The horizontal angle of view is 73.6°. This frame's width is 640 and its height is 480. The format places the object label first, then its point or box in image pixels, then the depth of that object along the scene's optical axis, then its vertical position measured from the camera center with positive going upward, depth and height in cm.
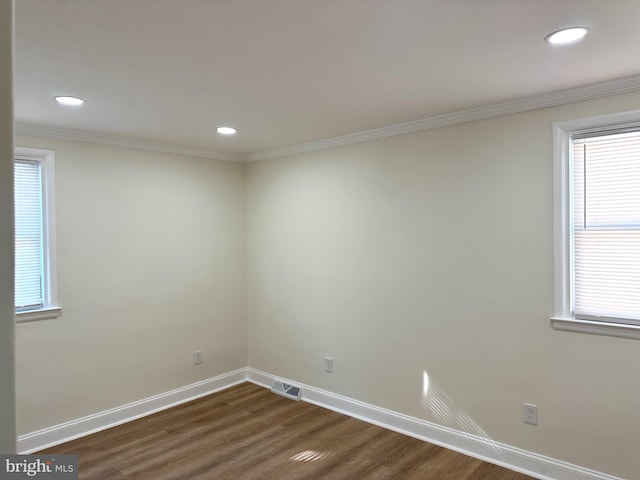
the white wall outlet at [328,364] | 395 -119
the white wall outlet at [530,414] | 277 -116
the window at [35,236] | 322 +2
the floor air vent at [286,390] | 415 -151
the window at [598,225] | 246 +6
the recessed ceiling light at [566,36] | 177 +85
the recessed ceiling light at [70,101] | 257 +85
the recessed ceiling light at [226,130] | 341 +87
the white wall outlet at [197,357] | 425 -119
